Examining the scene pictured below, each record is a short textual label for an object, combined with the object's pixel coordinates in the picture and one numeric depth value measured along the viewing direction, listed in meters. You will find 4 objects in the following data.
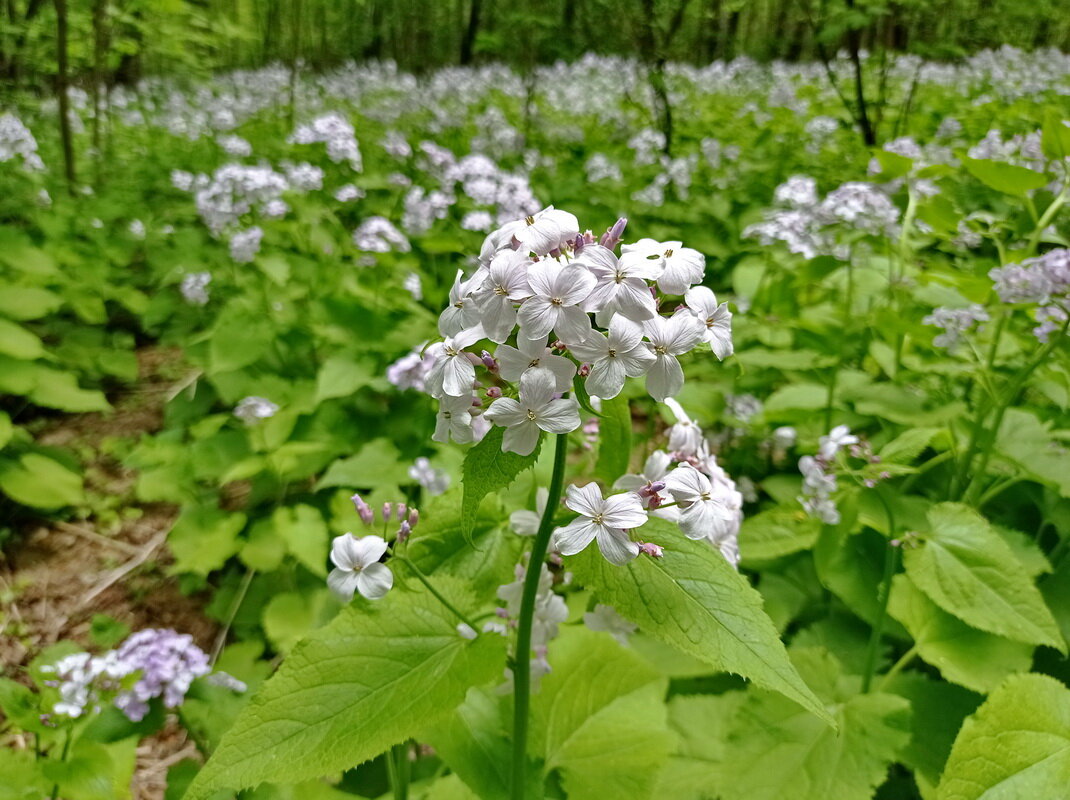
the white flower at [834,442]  0.36
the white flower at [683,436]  0.26
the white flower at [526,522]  0.25
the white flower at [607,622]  0.29
